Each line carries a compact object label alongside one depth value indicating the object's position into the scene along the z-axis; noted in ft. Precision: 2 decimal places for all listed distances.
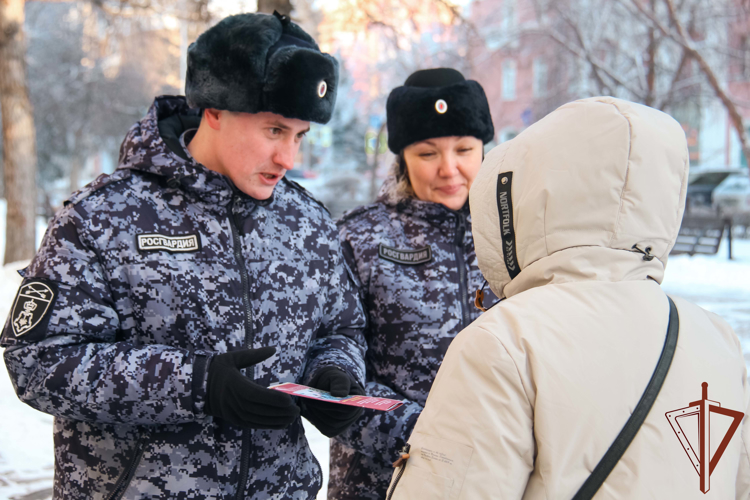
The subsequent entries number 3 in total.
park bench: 43.19
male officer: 5.30
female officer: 7.25
